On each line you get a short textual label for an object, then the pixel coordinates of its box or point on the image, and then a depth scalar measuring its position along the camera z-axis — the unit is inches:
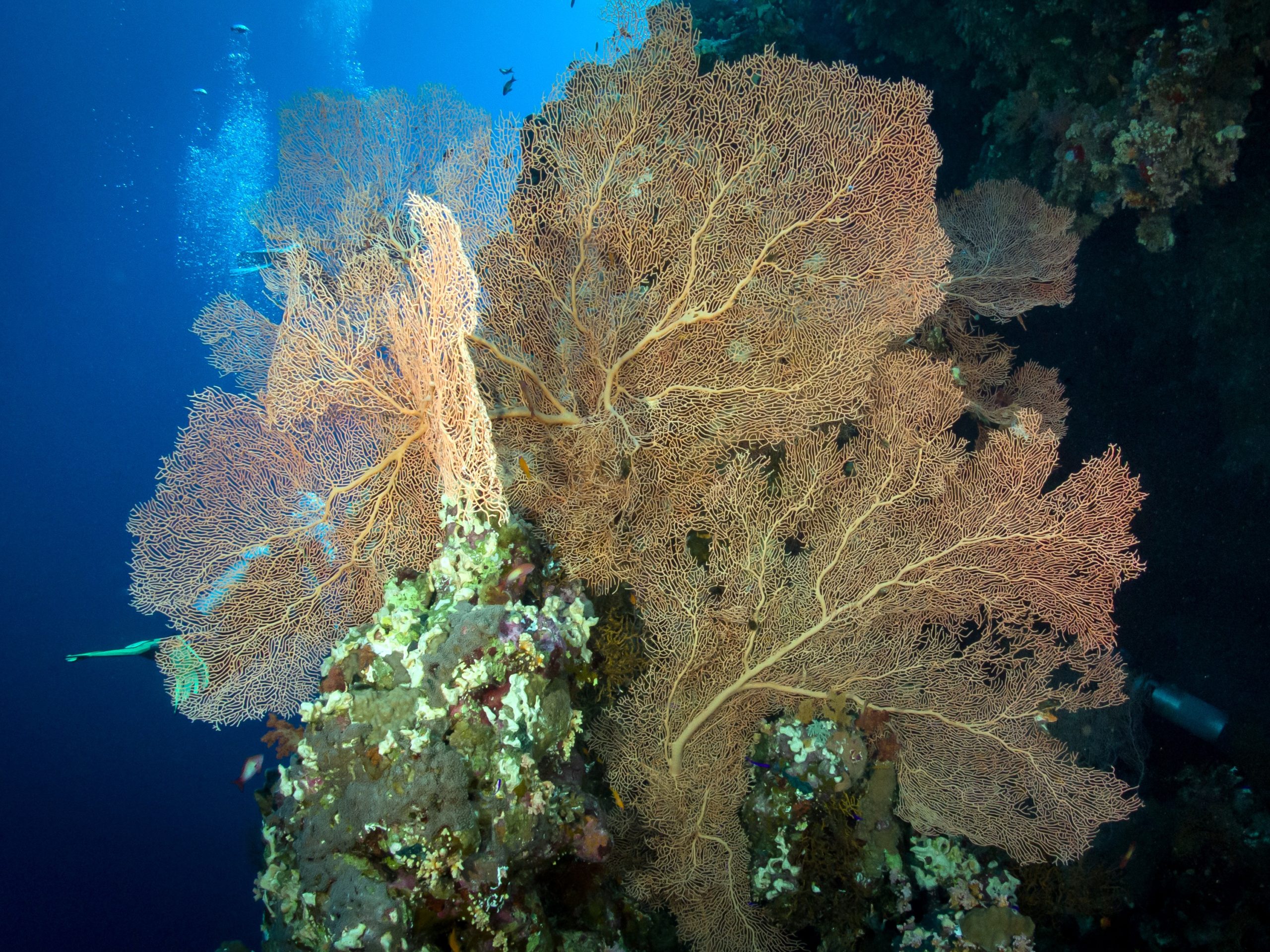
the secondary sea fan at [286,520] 133.6
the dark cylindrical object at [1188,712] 249.2
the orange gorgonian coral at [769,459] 135.1
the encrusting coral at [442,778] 106.1
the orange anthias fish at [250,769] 187.2
